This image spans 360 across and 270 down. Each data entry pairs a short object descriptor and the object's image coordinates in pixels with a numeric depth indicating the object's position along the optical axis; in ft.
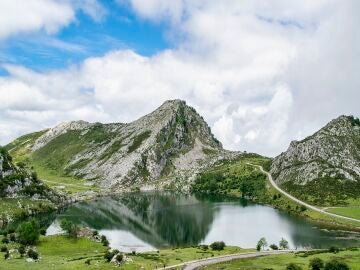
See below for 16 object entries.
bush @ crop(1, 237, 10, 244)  498.28
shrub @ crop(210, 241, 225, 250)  480.64
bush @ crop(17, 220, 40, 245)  503.61
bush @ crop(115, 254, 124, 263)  396.16
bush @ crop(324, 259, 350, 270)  350.23
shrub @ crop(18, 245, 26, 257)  441.81
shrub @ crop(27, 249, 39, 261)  424.87
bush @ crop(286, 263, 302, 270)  351.46
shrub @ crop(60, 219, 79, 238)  547.08
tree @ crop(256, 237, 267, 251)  515.26
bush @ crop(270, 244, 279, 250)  517.55
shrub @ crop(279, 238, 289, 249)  538.06
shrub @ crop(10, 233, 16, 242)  516.32
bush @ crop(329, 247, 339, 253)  441.27
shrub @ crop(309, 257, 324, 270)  362.53
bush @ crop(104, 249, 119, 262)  406.41
